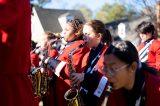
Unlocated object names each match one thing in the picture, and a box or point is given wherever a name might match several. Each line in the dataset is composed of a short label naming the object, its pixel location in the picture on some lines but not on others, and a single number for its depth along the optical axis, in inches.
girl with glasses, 135.9
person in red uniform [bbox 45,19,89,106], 205.5
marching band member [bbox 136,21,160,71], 287.6
